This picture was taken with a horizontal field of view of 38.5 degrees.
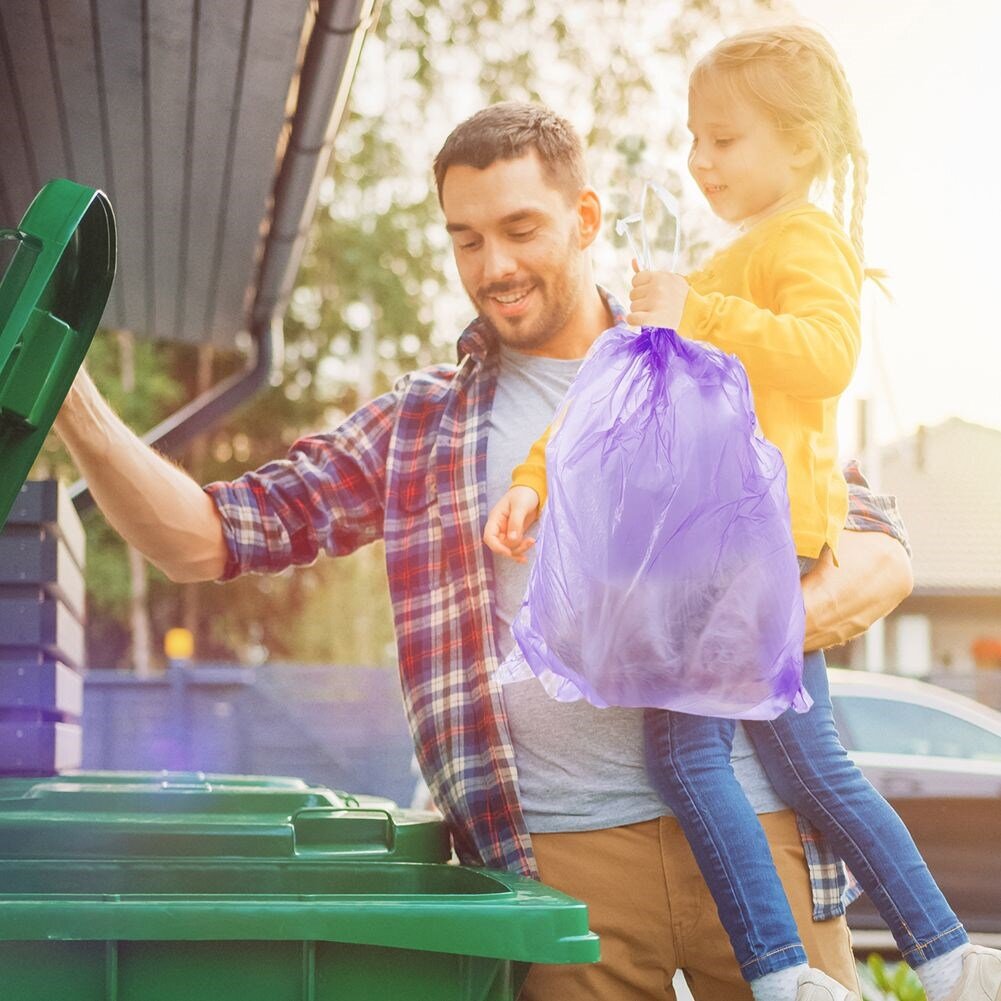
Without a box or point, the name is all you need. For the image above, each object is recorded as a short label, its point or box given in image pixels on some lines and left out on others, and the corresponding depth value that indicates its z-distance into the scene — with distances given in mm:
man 2168
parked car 7695
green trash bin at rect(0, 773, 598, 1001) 1470
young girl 1819
